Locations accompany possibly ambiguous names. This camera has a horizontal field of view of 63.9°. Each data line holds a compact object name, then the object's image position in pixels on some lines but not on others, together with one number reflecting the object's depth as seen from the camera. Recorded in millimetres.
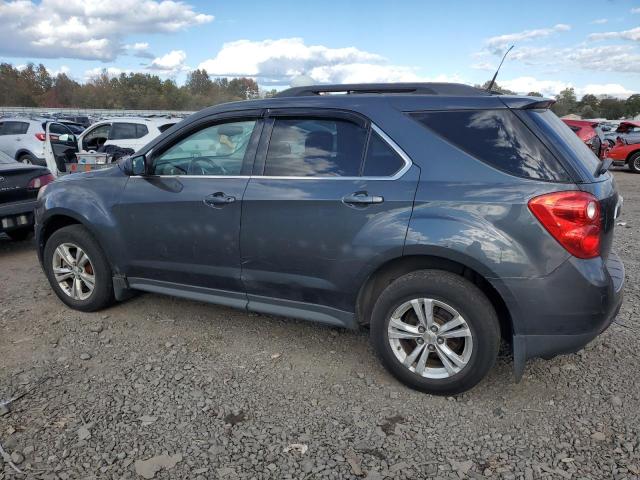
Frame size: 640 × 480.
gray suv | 2736
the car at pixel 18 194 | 6160
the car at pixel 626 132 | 17047
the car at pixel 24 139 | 14320
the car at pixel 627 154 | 16234
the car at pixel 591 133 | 11887
